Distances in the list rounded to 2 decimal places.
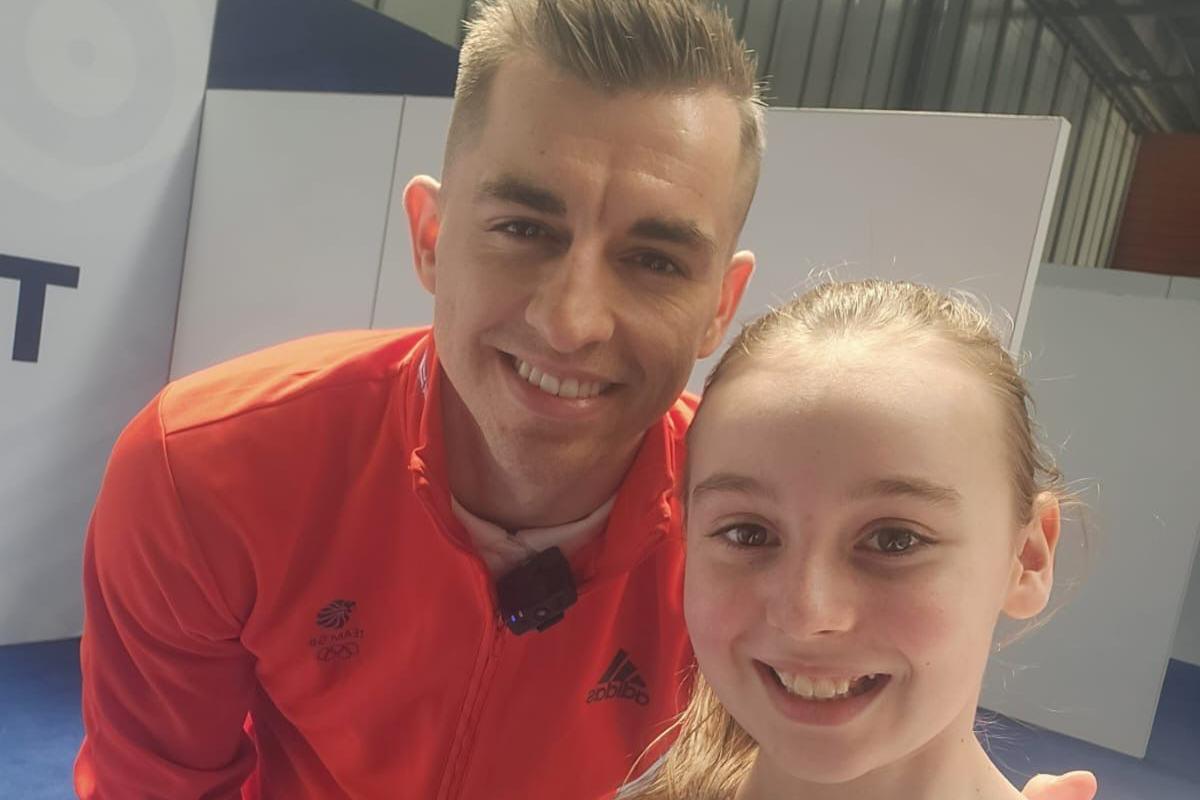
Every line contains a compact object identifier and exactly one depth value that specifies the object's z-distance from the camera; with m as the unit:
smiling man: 1.07
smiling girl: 0.75
